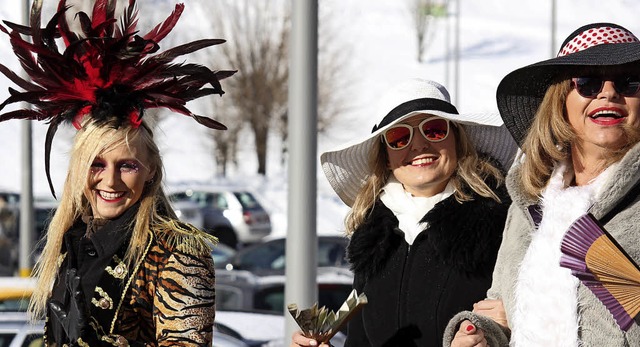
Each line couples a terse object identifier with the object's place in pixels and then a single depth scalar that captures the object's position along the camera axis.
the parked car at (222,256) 15.14
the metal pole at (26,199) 11.64
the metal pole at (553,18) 30.73
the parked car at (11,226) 18.78
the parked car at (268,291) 9.77
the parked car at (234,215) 24.02
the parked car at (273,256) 14.50
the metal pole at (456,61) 39.91
